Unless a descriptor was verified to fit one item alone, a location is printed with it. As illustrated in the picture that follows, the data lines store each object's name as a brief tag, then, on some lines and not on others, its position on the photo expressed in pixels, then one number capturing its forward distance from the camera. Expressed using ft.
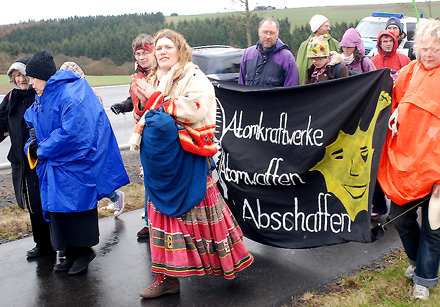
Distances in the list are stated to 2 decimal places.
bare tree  83.05
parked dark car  39.29
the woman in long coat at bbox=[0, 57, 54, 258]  14.67
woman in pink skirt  11.71
